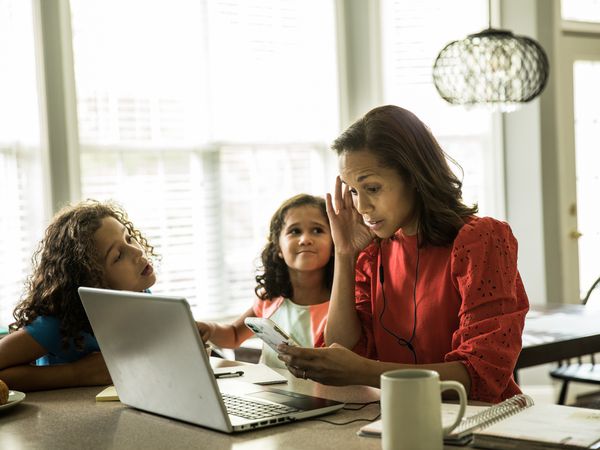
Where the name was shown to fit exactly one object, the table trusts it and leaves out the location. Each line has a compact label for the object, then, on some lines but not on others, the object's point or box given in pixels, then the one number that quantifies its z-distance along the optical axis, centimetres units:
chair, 360
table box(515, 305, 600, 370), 282
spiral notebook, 127
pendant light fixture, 342
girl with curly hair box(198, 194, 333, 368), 272
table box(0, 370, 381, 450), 141
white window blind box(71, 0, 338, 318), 379
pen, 201
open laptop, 144
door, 486
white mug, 123
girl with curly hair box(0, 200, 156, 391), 199
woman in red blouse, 169
